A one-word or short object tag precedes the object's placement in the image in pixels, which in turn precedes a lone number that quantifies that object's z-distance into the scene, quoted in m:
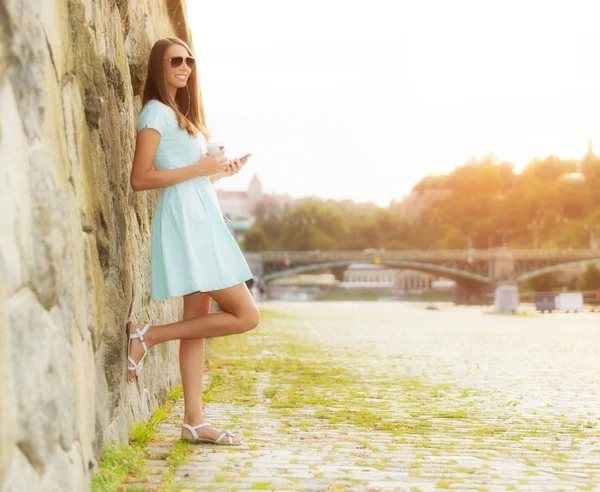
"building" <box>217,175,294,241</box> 164.25
